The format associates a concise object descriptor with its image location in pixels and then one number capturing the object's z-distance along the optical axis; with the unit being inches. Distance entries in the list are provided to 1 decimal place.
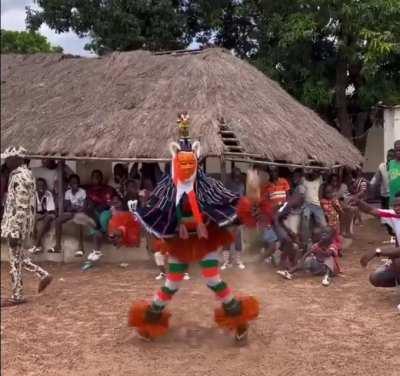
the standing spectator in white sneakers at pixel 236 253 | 359.6
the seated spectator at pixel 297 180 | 382.3
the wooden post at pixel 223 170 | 362.9
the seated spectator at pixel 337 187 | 408.2
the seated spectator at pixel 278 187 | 344.1
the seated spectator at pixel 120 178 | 418.7
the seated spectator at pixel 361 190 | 255.8
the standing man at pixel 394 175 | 354.0
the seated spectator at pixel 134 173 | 448.5
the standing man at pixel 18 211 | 274.1
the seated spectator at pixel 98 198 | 394.3
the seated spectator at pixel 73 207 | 393.4
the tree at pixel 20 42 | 973.2
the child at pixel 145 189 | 374.8
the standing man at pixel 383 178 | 381.4
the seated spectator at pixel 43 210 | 400.8
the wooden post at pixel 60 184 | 409.1
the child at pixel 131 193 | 384.3
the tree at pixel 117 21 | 591.2
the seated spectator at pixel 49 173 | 427.2
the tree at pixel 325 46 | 535.5
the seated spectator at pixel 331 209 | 371.2
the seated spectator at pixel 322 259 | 327.9
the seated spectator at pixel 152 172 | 443.8
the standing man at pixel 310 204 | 372.5
